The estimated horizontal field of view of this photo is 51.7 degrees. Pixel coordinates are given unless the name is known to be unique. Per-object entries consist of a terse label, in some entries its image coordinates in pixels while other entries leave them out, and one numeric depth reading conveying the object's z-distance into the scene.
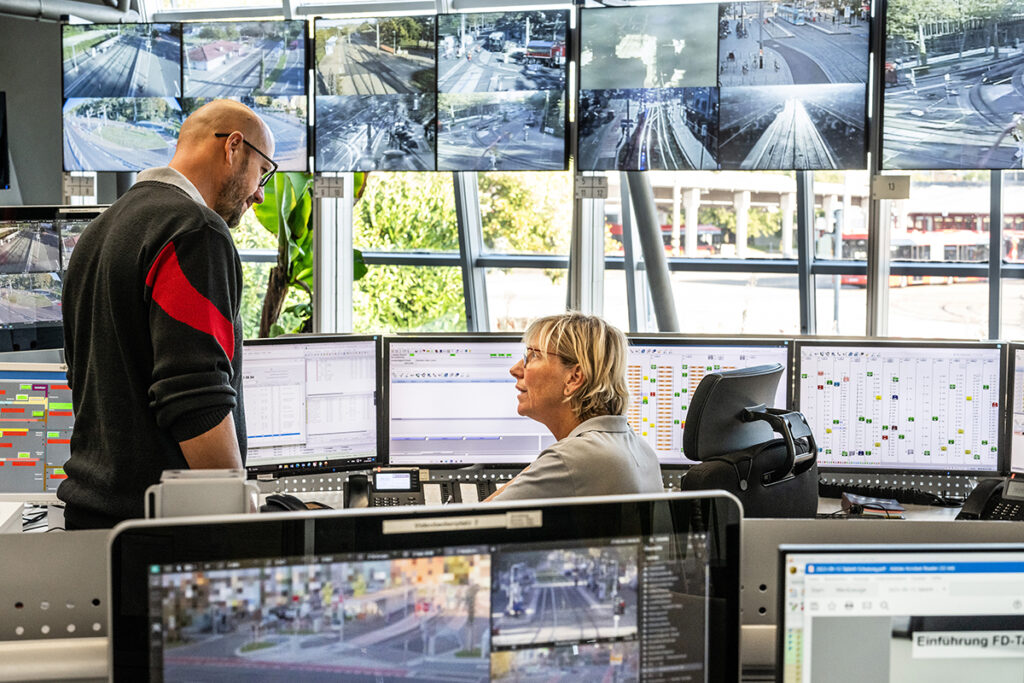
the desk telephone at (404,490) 2.97
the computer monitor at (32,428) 2.88
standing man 1.85
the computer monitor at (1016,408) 3.04
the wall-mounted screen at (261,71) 4.20
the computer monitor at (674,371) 3.13
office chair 2.78
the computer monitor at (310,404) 2.96
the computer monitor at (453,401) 3.10
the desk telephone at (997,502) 2.87
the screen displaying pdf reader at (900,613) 1.09
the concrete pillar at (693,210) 6.87
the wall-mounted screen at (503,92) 3.91
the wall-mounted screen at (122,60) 4.31
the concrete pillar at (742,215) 6.73
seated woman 2.02
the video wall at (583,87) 3.51
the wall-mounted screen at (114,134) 4.37
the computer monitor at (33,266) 3.44
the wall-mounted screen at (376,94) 4.07
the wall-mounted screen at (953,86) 3.45
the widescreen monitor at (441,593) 0.97
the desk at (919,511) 2.98
